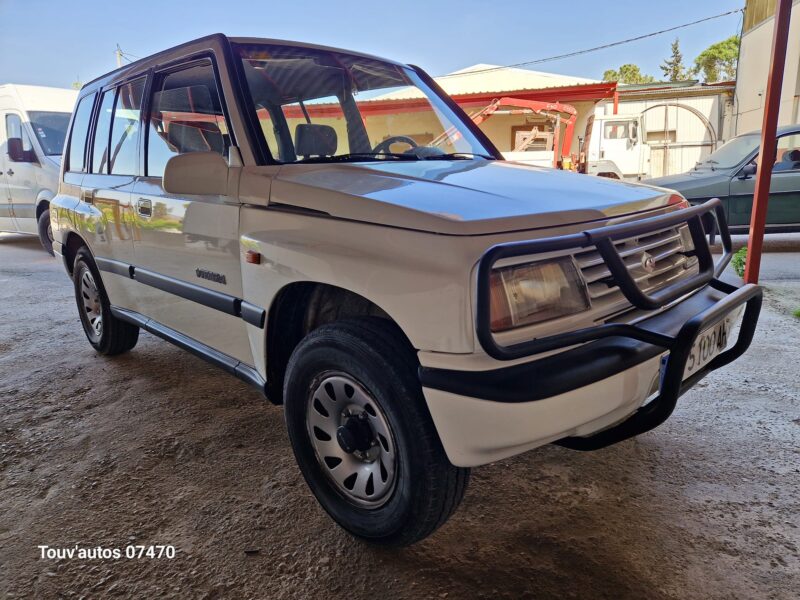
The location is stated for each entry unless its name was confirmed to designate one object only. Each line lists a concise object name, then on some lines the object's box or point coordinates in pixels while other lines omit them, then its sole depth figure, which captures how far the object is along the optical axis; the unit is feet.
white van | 27.32
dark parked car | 24.64
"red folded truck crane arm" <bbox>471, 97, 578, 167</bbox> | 45.83
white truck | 55.31
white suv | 5.16
